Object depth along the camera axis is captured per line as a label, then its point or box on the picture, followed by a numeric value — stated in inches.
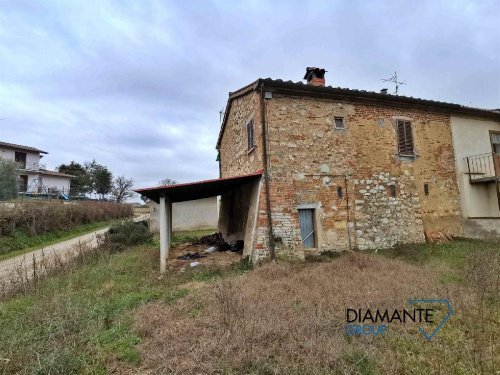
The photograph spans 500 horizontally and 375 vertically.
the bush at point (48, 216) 654.5
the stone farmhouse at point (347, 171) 385.4
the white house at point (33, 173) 1425.6
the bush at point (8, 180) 986.6
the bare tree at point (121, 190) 1894.7
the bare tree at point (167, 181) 2291.3
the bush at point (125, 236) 566.4
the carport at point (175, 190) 359.9
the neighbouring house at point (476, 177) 484.1
